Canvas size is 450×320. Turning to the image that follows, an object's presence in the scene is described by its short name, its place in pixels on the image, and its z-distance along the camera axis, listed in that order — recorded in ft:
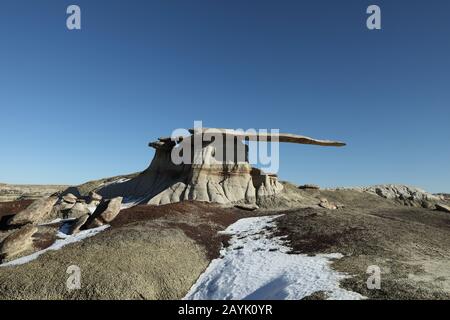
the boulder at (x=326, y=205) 156.04
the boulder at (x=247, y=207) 129.80
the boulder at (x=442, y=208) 152.96
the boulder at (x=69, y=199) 115.43
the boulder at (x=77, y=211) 105.09
